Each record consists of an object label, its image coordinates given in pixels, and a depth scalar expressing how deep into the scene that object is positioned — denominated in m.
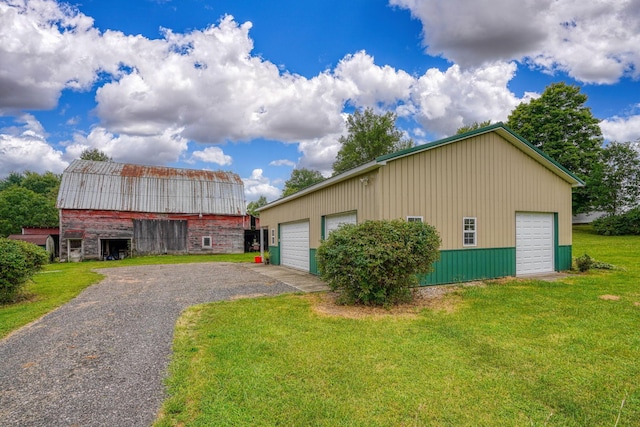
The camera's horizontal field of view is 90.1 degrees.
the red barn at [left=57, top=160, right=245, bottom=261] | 22.39
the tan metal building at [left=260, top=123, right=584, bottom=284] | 8.59
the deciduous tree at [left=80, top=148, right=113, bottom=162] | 45.50
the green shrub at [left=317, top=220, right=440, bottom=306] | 6.34
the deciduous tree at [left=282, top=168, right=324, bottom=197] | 56.12
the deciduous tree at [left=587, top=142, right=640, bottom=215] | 25.47
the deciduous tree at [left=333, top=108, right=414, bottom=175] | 35.44
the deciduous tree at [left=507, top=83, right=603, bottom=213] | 26.03
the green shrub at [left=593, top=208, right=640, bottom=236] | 22.95
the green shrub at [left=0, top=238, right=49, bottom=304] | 7.48
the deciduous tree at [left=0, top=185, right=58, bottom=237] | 34.56
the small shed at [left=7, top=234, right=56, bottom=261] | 22.45
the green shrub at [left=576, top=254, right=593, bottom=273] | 10.79
